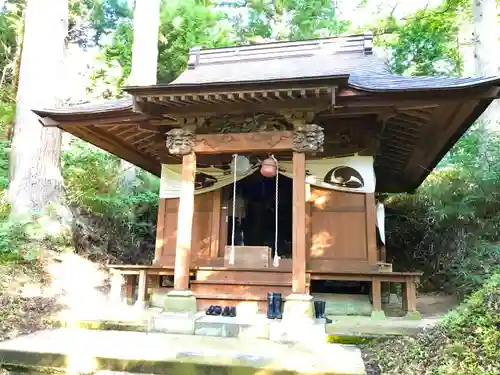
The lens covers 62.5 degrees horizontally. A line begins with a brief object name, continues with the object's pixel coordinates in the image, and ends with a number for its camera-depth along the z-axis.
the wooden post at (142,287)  6.56
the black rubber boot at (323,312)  5.41
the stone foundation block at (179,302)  5.30
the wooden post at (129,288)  7.00
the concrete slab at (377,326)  4.66
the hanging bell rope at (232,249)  6.36
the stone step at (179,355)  3.74
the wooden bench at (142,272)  6.56
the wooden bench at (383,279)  5.59
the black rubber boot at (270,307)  5.33
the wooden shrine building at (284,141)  5.10
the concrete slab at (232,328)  4.93
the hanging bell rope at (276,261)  5.82
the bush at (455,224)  6.98
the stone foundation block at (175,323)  5.10
